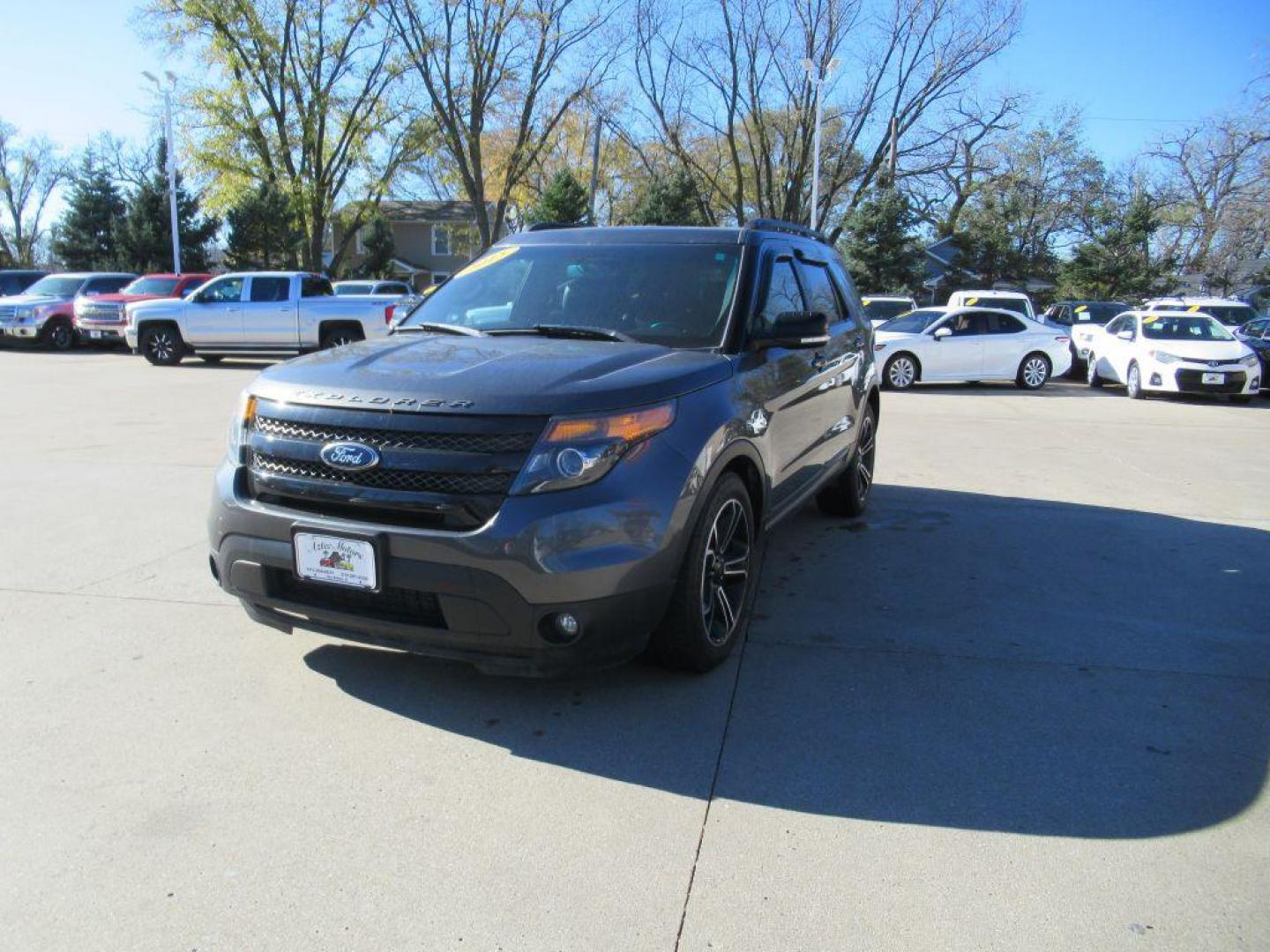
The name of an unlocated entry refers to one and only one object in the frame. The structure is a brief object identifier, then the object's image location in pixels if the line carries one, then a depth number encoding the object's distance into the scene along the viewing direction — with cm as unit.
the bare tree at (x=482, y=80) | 3161
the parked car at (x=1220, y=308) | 2153
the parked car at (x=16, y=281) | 2582
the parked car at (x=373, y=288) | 2461
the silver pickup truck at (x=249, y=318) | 1825
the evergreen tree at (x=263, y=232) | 3928
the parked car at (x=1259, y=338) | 1703
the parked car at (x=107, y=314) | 2066
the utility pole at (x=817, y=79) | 3156
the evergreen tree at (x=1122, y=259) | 3778
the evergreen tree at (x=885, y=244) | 3250
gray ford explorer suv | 312
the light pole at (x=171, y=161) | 3006
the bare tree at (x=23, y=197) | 6588
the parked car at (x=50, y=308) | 2120
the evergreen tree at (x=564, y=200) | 3559
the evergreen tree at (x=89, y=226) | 4031
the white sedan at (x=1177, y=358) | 1543
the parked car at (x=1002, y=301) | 2252
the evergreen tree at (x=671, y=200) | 3659
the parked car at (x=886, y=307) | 2352
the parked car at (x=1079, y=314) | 2098
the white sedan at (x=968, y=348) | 1736
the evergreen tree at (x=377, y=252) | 5110
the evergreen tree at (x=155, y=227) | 3828
